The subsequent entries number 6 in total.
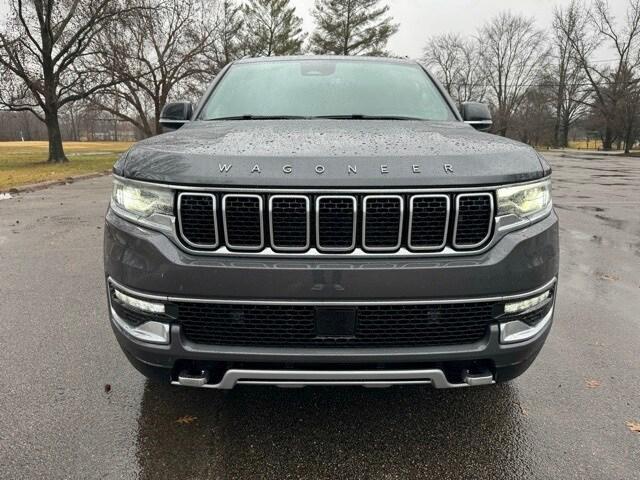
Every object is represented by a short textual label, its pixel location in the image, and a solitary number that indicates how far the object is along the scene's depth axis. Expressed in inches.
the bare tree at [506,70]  2454.5
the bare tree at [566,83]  2140.1
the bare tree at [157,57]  869.2
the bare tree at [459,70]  2544.3
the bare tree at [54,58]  810.8
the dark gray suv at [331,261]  72.9
